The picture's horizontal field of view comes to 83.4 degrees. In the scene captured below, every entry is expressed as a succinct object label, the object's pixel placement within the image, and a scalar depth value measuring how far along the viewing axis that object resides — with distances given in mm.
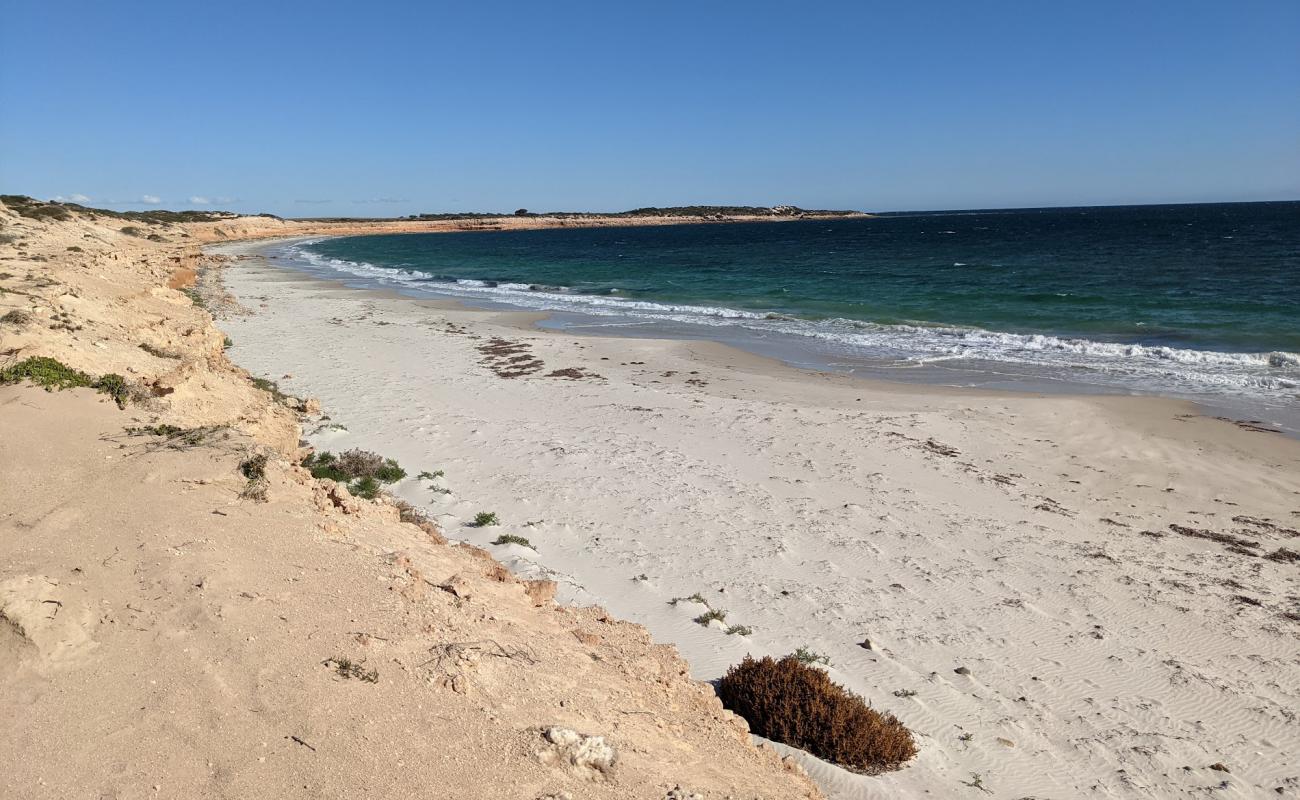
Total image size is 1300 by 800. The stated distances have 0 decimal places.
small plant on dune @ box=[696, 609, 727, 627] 6551
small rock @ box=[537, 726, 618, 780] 3670
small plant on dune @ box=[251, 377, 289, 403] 12523
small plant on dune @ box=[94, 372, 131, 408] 7824
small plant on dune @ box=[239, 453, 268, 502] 5988
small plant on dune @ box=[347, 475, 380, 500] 8855
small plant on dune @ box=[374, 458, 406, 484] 9398
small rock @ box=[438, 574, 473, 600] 5328
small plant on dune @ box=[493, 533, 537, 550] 7828
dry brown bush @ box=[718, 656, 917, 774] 4855
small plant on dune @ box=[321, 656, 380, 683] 4027
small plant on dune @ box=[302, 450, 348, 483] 9305
